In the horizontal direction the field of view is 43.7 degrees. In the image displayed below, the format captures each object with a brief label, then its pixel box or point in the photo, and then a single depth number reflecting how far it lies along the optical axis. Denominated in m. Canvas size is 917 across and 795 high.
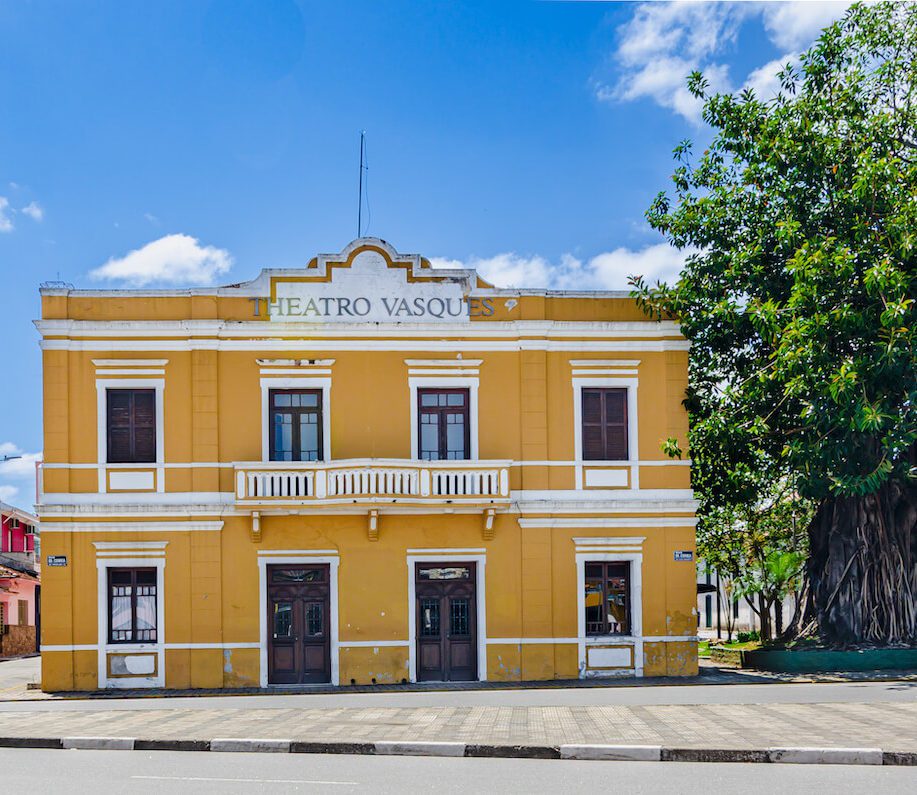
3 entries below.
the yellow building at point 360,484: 22.88
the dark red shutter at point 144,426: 23.30
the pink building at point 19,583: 42.81
